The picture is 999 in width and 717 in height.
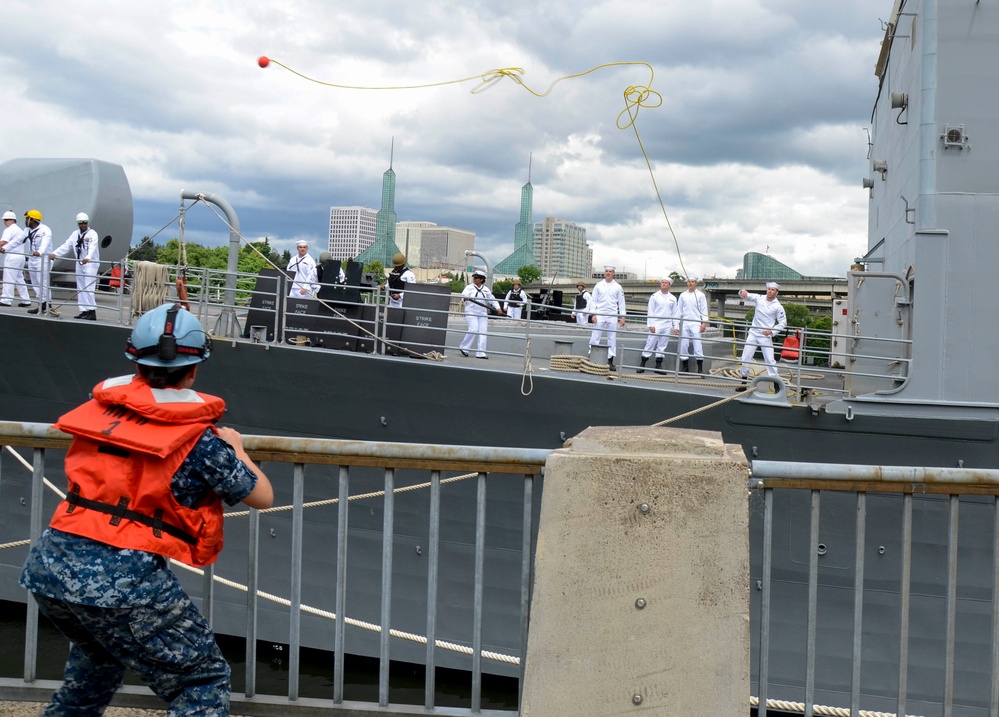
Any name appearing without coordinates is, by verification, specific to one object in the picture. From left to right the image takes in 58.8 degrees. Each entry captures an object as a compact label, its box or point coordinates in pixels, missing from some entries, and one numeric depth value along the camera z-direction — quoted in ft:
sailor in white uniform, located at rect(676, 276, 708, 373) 39.14
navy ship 26.66
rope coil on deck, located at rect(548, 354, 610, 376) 29.60
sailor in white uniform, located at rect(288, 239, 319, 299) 42.32
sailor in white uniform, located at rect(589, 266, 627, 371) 42.86
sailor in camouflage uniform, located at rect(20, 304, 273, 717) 8.05
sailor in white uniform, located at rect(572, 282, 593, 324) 55.67
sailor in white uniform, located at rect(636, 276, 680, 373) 38.20
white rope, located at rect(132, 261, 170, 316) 31.60
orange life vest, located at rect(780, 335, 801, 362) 41.28
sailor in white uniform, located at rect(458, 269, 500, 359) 36.24
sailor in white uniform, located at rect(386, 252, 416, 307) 37.01
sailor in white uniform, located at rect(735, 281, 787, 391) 37.93
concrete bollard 9.00
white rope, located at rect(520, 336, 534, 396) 27.81
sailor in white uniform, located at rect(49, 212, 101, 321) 35.73
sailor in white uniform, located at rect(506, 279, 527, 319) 50.09
